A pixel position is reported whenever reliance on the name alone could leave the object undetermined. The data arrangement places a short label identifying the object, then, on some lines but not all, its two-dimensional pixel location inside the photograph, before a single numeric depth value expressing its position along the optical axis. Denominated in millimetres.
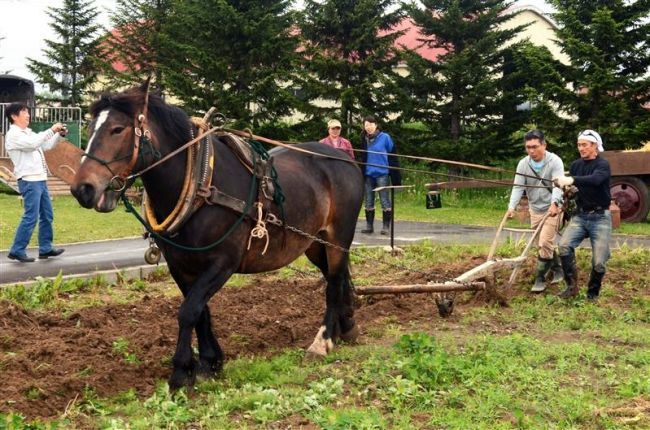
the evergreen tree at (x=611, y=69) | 17641
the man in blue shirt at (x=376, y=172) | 11766
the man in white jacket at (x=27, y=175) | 8883
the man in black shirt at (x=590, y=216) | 7602
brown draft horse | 4438
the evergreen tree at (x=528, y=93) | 18688
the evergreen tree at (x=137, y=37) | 28562
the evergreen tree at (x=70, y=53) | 31172
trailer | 14391
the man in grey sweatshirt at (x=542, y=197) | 8070
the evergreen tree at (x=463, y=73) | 20438
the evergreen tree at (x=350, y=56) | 21781
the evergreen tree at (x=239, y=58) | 22750
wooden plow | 6656
